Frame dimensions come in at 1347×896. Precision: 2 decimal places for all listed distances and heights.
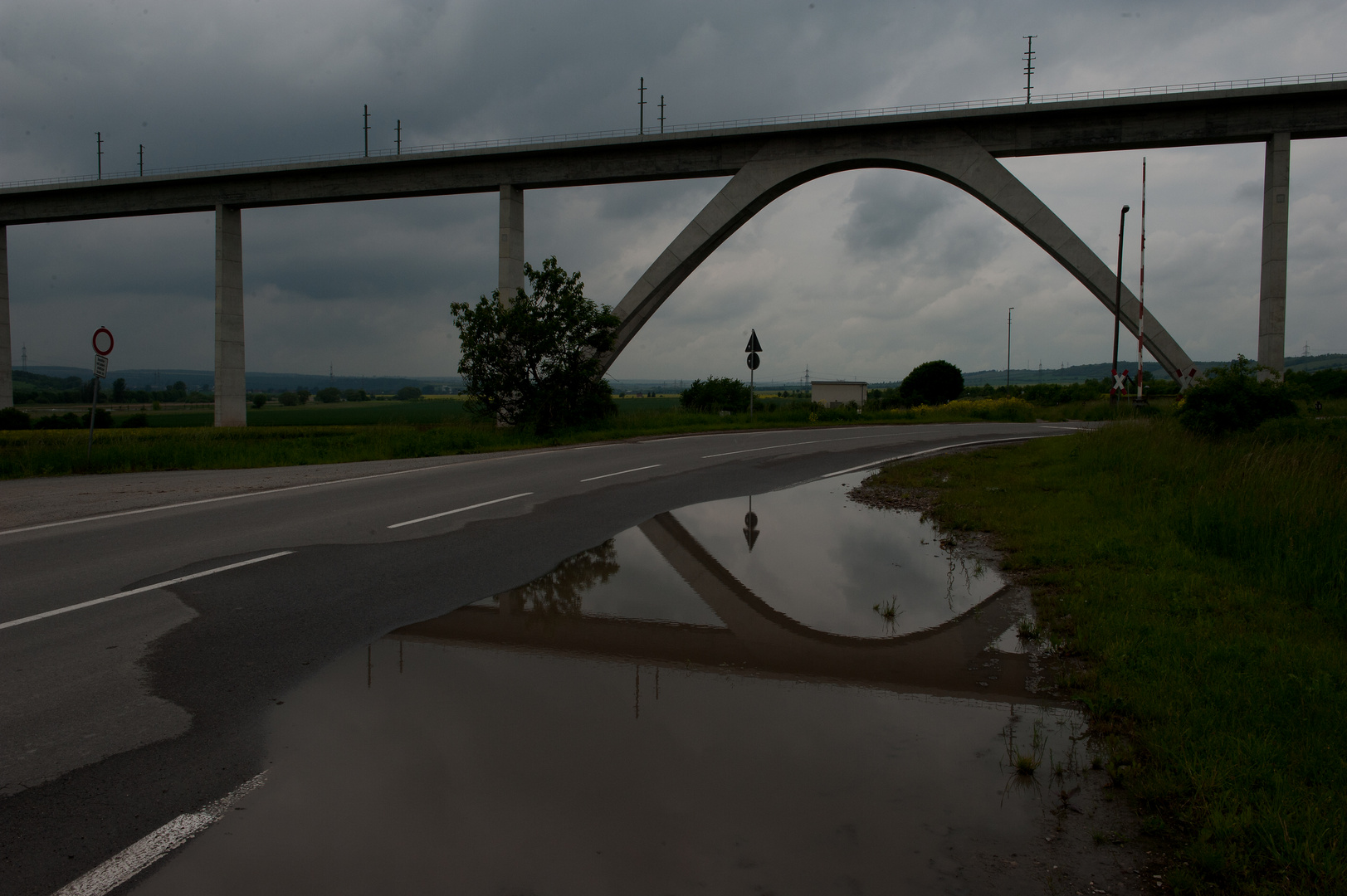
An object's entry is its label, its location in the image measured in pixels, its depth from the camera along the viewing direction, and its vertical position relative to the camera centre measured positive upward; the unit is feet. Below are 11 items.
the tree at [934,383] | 183.32 +5.78
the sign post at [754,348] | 96.43 +7.14
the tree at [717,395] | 165.55 +2.47
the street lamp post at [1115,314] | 106.78 +13.06
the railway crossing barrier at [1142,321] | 106.11 +12.03
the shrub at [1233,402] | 46.11 +0.49
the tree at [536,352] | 83.10 +5.59
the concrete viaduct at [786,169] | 97.60 +34.13
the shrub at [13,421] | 127.34 -3.21
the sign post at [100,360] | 55.42 +2.90
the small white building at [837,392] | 170.60 +3.41
